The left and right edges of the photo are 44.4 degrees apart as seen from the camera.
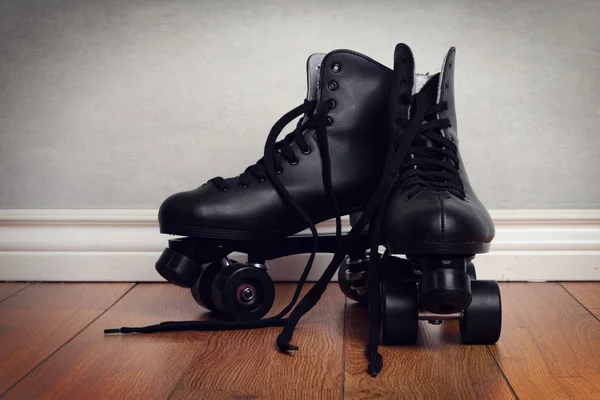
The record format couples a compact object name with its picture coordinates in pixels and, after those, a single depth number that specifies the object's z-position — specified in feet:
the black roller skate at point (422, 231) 3.22
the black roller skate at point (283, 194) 3.95
